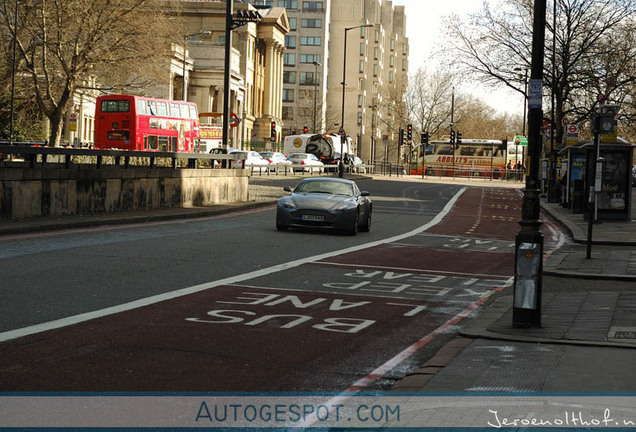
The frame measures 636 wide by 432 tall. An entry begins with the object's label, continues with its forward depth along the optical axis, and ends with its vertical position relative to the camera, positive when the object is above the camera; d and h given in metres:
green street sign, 86.94 +1.14
